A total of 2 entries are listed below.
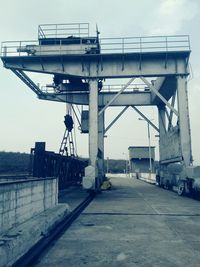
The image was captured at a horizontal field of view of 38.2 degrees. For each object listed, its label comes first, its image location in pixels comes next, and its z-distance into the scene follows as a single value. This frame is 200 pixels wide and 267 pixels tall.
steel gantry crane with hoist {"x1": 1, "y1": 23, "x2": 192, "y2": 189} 18.56
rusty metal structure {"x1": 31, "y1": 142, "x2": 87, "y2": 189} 15.93
